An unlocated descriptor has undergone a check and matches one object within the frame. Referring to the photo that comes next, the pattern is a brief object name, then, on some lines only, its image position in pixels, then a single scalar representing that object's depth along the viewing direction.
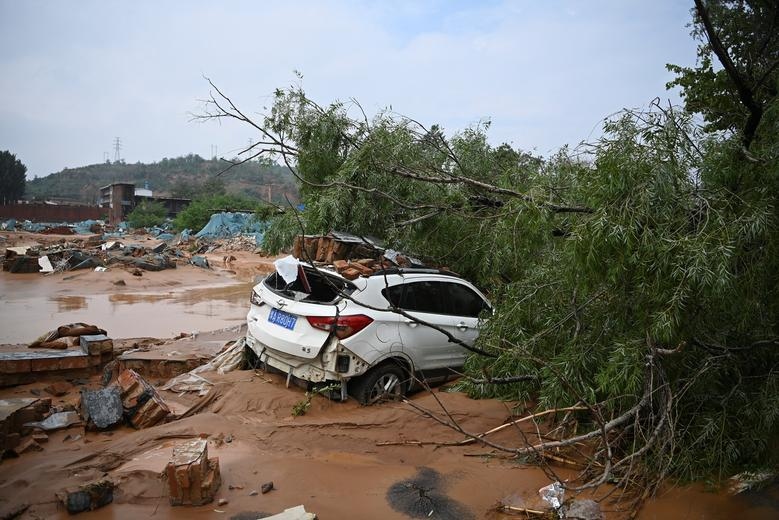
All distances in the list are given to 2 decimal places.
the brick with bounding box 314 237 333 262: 6.93
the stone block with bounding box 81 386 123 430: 5.25
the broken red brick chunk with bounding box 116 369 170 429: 5.36
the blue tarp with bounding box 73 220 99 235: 45.72
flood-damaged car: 5.48
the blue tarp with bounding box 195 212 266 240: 40.09
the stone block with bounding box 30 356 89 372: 6.56
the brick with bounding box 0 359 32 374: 6.36
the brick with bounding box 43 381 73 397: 6.40
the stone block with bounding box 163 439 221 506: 3.70
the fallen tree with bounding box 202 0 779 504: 3.78
